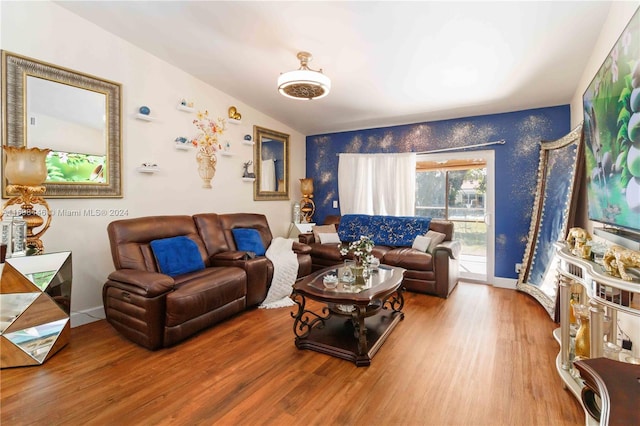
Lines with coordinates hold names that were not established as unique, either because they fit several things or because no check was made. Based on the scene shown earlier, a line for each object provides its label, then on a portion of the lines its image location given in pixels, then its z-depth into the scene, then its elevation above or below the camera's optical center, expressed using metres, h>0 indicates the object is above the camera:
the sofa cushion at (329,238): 4.91 -0.44
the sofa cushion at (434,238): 4.08 -0.36
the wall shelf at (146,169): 3.43 +0.47
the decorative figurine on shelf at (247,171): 4.71 +0.62
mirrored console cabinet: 1.02 -0.56
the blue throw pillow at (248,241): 3.87 -0.39
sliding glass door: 4.39 +0.20
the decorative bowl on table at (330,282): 2.56 -0.61
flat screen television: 1.48 +0.45
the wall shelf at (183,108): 3.77 +1.29
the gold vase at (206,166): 4.09 +0.61
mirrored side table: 2.17 -0.75
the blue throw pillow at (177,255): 3.01 -0.46
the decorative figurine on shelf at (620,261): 1.31 -0.21
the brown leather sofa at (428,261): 3.78 -0.66
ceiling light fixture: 2.80 +1.21
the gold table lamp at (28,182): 2.33 +0.21
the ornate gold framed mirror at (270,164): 4.94 +0.80
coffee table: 2.30 -1.00
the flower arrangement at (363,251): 2.74 -0.36
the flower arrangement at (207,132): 4.04 +1.08
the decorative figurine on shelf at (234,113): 4.41 +1.43
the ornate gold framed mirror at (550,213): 3.01 +0.00
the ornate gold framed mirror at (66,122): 2.61 +0.83
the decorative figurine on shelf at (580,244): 1.80 -0.20
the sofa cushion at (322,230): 5.01 -0.32
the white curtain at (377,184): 4.91 +0.48
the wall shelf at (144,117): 3.38 +1.05
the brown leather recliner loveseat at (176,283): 2.44 -0.66
